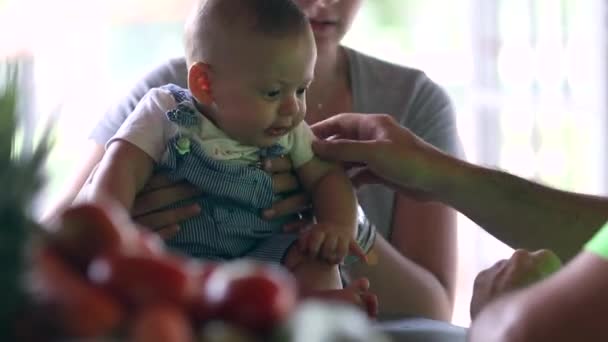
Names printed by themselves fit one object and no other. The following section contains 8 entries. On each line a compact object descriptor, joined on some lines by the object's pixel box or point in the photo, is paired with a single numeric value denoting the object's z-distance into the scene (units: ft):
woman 6.61
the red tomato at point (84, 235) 3.58
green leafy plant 3.17
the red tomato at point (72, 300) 3.10
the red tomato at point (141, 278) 3.29
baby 5.50
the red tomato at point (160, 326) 3.13
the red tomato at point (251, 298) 3.37
